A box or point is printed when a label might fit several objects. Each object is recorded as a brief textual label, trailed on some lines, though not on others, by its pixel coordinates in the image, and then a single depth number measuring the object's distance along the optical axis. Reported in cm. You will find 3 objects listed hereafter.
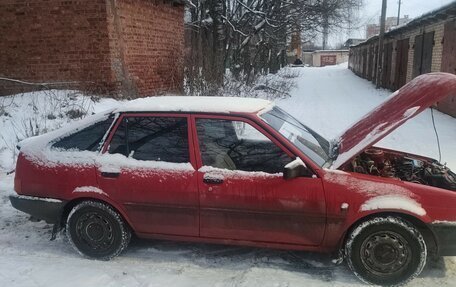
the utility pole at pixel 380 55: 2570
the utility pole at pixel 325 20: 2386
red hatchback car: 369
